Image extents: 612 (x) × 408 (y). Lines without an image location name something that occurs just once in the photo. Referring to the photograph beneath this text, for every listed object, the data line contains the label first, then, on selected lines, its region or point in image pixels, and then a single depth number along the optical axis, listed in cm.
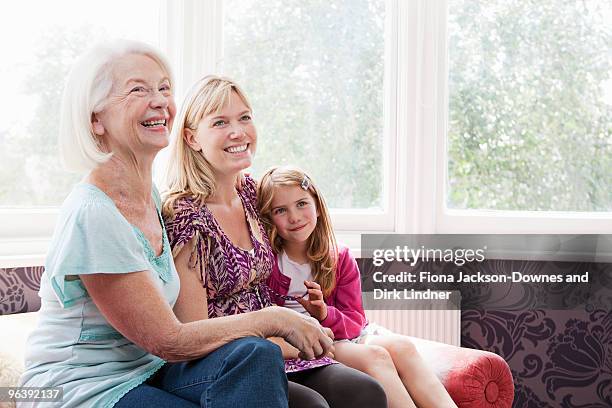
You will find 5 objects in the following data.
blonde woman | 186
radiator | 303
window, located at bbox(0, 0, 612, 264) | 312
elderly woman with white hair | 150
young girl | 211
